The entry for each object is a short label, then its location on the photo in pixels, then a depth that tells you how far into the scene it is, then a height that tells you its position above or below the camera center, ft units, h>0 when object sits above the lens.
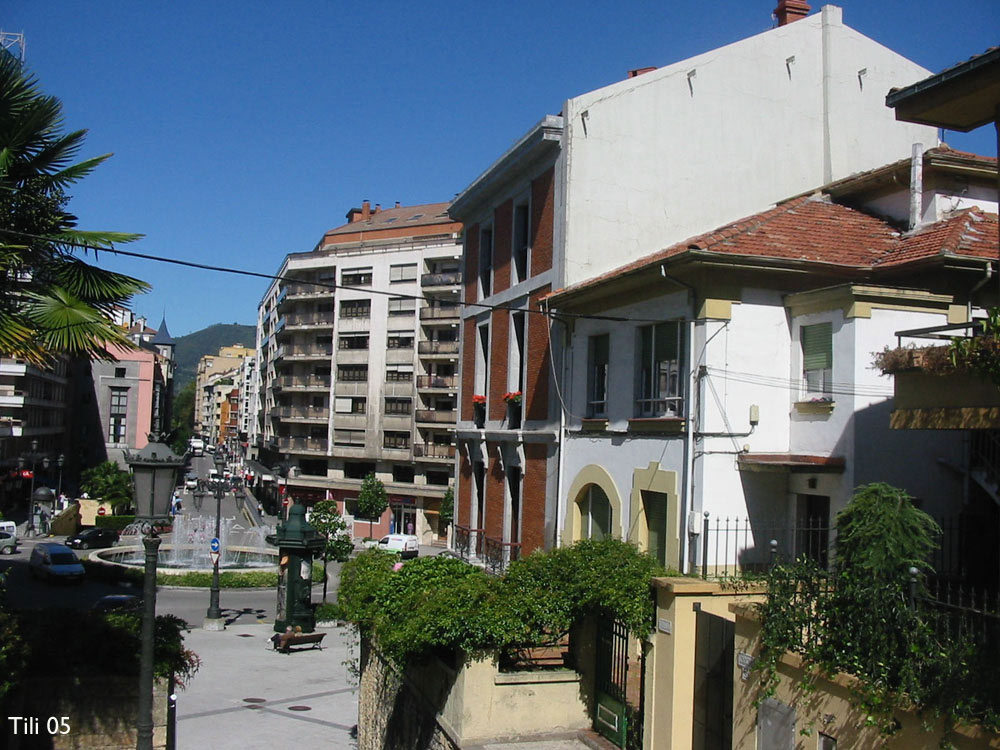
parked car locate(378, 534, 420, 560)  160.74 -19.13
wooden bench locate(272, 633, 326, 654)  84.89 -18.98
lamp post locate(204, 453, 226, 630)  95.09 -18.75
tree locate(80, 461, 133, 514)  201.98 -13.48
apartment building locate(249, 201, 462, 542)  196.24 +13.31
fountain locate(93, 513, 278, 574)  139.64 -19.72
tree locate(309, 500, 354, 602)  117.99 -13.17
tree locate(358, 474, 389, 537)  190.90 -13.76
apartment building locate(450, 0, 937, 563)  59.41 +18.02
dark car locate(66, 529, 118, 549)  158.61 -19.45
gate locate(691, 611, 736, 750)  38.17 -9.53
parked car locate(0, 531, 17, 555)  149.12 -19.21
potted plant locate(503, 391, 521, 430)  66.08 +1.75
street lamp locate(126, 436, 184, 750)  31.04 -2.27
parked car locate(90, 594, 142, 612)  90.98 -17.29
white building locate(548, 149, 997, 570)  40.32 +3.70
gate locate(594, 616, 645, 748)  39.06 -10.54
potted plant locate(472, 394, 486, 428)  73.72 +1.70
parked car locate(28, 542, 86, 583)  117.91 -17.75
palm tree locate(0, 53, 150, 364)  32.19 +6.26
